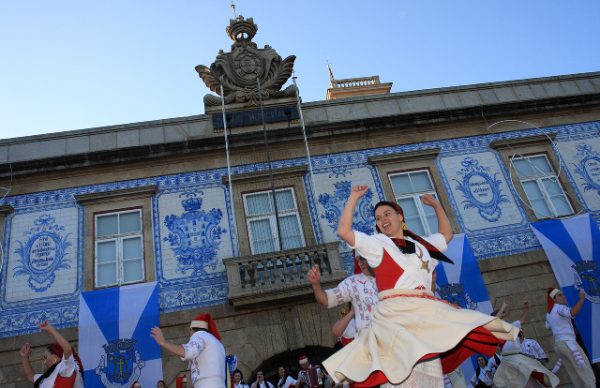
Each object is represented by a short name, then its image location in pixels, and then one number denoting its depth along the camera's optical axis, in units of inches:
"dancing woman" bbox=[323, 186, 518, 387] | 106.0
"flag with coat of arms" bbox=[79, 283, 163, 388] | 342.0
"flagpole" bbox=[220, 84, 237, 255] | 419.7
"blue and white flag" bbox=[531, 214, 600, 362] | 387.5
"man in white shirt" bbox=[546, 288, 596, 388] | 300.2
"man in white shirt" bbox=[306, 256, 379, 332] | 178.4
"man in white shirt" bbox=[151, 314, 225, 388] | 176.7
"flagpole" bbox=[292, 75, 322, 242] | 435.3
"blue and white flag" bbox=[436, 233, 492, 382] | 389.4
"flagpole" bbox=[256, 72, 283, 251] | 404.5
